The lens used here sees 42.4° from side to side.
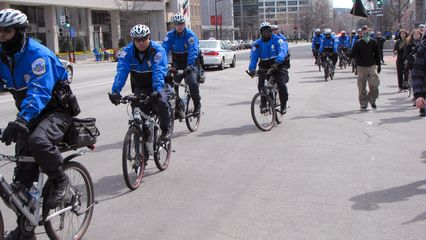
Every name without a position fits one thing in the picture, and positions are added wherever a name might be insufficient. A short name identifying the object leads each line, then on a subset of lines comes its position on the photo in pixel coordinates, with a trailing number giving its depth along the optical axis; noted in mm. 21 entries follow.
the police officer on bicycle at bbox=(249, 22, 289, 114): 10648
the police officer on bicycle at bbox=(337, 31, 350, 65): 27562
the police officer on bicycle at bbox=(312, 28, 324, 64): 24856
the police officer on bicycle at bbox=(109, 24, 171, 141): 6562
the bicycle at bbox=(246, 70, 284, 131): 10180
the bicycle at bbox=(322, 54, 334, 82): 21312
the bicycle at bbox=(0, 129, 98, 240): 3937
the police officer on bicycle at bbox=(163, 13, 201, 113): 9703
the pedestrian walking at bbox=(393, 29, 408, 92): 15836
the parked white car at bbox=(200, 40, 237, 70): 28672
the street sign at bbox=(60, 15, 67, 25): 46966
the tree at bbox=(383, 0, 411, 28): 48184
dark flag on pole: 25689
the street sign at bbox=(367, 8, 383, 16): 26062
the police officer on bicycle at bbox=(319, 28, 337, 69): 21969
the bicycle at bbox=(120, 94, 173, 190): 6094
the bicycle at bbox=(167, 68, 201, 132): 9508
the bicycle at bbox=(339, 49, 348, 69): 27516
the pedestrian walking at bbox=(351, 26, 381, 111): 12773
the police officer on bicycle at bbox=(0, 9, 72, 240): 3941
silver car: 22912
